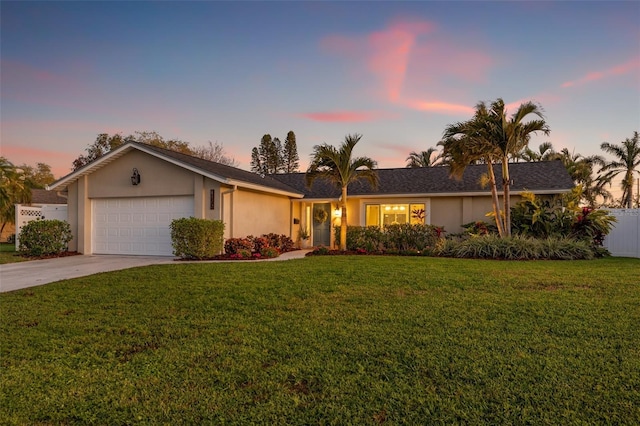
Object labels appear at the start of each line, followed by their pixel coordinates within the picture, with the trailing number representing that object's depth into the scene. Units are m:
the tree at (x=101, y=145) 35.72
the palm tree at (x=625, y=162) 25.12
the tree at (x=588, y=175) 26.03
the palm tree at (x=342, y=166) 11.76
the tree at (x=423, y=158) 30.24
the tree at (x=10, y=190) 20.23
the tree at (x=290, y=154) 40.47
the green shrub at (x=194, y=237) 10.47
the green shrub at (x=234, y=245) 11.37
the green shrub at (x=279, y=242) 13.15
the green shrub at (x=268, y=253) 11.41
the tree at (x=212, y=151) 36.44
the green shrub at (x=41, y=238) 11.53
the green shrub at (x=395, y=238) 11.91
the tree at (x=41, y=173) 41.56
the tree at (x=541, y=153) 26.81
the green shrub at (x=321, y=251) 11.60
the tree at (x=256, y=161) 40.59
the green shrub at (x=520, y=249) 10.09
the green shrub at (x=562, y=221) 11.36
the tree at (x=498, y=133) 10.88
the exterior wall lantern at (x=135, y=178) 12.14
